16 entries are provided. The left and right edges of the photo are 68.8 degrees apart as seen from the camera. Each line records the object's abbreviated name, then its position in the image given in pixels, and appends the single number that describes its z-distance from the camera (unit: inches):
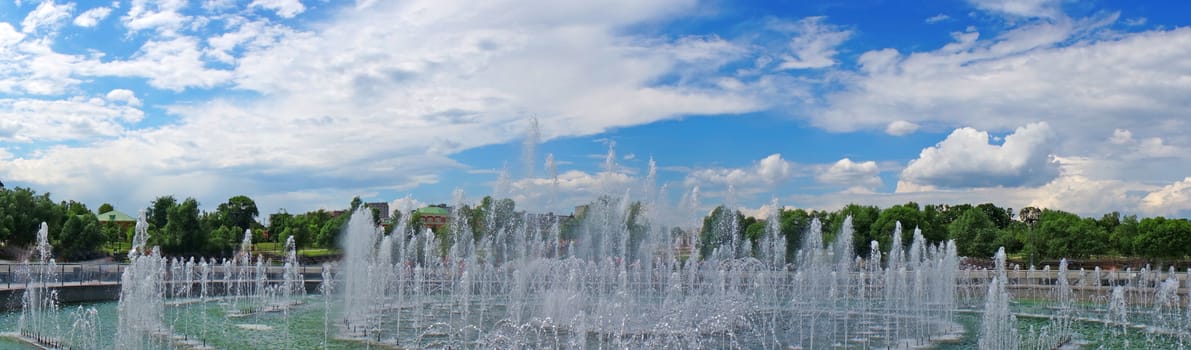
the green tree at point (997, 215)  3978.8
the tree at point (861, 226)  2760.8
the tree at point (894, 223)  2618.1
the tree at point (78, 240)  2178.9
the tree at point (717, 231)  2655.0
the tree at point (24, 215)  2144.4
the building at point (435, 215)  5167.3
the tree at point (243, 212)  3988.7
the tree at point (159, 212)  2915.8
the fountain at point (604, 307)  879.7
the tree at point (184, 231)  2092.8
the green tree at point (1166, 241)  2133.4
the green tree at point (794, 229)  2819.9
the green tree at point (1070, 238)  2294.5
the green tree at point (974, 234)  2461.9
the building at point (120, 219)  4336.1
